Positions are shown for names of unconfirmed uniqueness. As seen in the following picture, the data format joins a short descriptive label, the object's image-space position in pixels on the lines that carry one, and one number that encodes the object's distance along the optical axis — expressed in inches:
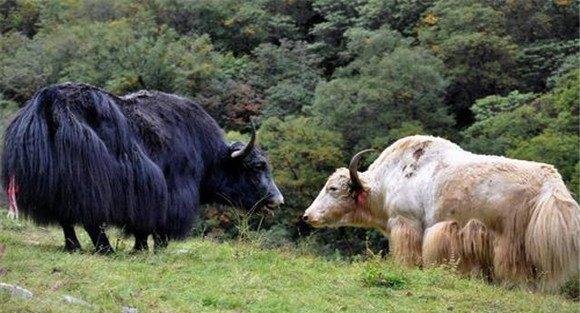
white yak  548.7
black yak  526.0
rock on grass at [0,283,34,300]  362.6
